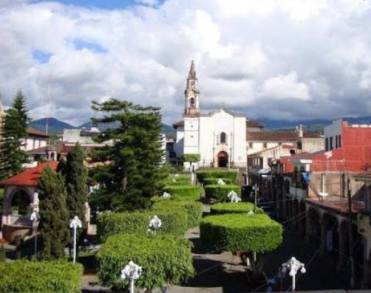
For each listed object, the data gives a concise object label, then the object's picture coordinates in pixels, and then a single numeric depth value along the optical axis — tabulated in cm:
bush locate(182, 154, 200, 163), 9919
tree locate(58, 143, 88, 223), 3703
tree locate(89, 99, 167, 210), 3981
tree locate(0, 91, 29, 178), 6569
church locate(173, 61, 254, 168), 10306
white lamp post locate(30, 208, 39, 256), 3606
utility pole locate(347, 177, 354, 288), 2844
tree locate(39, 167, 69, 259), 3111
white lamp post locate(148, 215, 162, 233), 2983
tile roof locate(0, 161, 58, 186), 4791
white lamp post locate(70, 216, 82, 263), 3073
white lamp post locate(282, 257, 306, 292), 2205
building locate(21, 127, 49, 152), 9488
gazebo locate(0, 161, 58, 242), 4516
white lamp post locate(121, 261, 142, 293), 1936
